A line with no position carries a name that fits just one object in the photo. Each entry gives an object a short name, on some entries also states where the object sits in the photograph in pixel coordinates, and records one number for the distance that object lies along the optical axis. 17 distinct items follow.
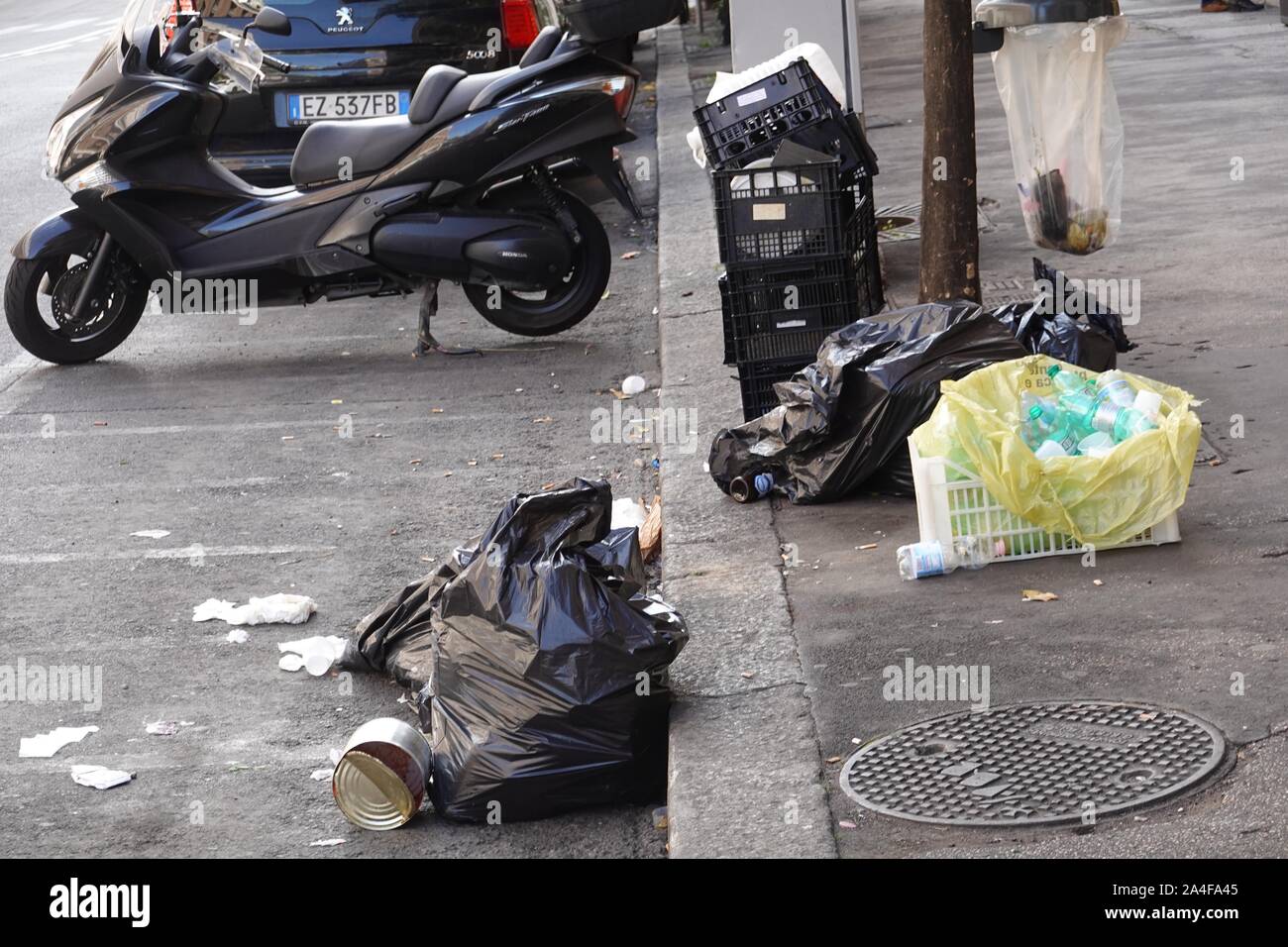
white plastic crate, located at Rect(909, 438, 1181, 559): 4.73
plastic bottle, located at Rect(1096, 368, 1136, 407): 4.93
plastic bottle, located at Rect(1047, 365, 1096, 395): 5.01
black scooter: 7.71
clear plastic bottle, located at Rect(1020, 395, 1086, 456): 4.89
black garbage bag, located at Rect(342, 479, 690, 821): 3.88
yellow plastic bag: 4.63
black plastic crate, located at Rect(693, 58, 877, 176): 6.51
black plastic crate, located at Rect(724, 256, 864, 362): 6.10
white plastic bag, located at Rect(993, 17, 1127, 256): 7.34
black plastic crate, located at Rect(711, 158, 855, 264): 6.02
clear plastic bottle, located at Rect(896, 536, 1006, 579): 4.71
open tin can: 3.77
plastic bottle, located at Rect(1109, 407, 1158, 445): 4.76
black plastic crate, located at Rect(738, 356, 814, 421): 6.13
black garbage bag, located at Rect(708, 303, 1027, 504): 5.24
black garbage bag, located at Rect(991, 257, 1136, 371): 5.50
